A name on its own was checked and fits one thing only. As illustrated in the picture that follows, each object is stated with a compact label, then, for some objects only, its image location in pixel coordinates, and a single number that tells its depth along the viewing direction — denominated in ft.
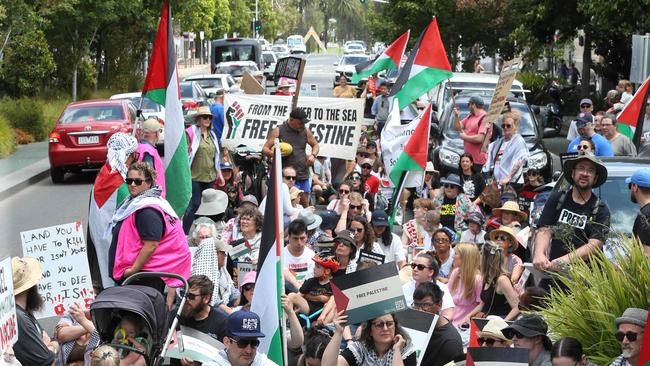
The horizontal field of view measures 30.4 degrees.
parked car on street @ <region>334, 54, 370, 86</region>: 167.32
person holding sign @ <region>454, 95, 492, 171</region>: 53.67
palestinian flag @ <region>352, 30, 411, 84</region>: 65.26
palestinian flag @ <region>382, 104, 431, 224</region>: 44.73
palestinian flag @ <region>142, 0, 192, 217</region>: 35.24
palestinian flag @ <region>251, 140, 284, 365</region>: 25.30
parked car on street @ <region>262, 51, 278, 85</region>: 176.29
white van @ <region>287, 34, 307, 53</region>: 279.90
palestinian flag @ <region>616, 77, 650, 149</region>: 48.11
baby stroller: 21.83
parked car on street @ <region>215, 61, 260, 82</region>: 140.87
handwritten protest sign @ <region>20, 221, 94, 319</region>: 26.58
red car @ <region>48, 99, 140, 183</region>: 74.08
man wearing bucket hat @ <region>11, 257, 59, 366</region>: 22.22
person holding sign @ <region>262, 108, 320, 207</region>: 47.01
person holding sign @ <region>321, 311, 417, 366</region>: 23.32
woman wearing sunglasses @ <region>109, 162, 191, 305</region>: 27.35
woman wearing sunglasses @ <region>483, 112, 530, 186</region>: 49.16
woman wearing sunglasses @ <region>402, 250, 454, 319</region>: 28.84
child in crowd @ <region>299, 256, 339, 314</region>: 31.12
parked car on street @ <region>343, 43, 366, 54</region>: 262.71
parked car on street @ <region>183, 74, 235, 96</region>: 119.09
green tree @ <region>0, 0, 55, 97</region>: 97.77
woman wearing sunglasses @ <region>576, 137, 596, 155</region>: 44.40
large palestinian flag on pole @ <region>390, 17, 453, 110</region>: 51.80
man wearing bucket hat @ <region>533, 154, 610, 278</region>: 29.30
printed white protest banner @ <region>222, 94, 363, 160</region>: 51.31
